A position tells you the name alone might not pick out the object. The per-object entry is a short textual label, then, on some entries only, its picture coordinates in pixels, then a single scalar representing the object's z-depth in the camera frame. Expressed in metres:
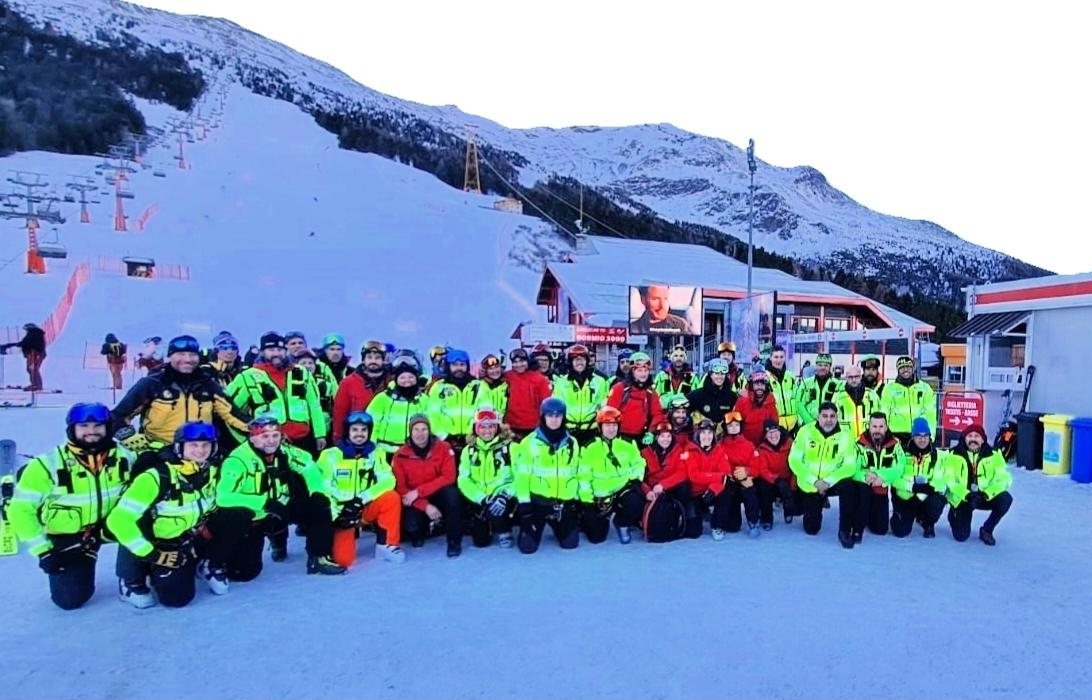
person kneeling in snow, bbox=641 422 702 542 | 4.91
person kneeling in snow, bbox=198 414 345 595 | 3.89
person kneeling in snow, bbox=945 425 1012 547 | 4.95
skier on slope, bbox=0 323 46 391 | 12.33
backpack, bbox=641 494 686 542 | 4.89
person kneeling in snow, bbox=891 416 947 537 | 5.05
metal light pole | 17.94
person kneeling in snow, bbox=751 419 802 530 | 5.35
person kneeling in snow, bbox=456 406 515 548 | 4.74
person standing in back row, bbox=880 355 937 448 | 6.02
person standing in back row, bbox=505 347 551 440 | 5.93
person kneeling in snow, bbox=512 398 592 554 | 4.68
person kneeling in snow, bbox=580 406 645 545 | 4.86
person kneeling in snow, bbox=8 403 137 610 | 3.47
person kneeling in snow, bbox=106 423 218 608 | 3.52
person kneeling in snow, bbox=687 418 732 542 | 5.11
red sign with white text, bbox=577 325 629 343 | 17.97
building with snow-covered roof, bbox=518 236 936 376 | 23.98
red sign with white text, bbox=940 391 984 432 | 9.00
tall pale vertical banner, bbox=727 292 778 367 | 15.46
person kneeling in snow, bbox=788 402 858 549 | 5.04
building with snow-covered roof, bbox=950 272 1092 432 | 8.82
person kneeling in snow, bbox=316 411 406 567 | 4.30
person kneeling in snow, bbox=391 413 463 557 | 4.61
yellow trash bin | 7.61
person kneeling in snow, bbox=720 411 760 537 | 5.15
